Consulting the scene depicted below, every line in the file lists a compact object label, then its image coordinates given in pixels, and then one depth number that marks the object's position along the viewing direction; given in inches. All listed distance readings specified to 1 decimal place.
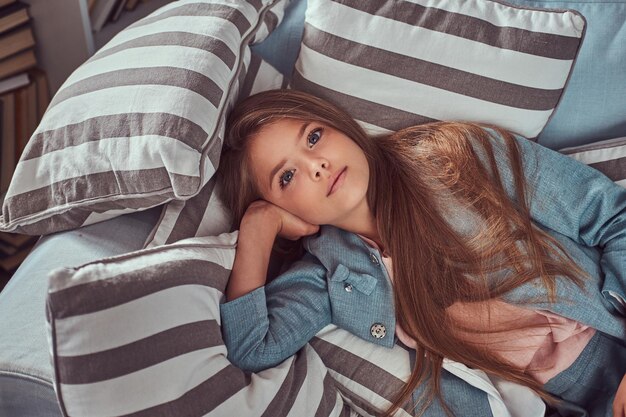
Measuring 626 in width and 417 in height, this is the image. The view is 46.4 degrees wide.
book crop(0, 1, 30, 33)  63.1
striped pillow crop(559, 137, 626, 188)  49.5
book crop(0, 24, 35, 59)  63.9
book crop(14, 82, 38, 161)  68.0
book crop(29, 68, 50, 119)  69.5
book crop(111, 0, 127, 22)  73.0
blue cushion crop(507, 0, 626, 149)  50.9
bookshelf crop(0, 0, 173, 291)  65.7
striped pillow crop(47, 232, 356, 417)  34.9
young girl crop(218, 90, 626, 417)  45.8
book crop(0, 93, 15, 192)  66.6
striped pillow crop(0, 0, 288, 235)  43.0
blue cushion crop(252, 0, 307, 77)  57.3
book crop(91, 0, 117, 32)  71.0
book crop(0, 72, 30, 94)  65.9
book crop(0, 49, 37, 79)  65.1
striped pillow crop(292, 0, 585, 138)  49.1
